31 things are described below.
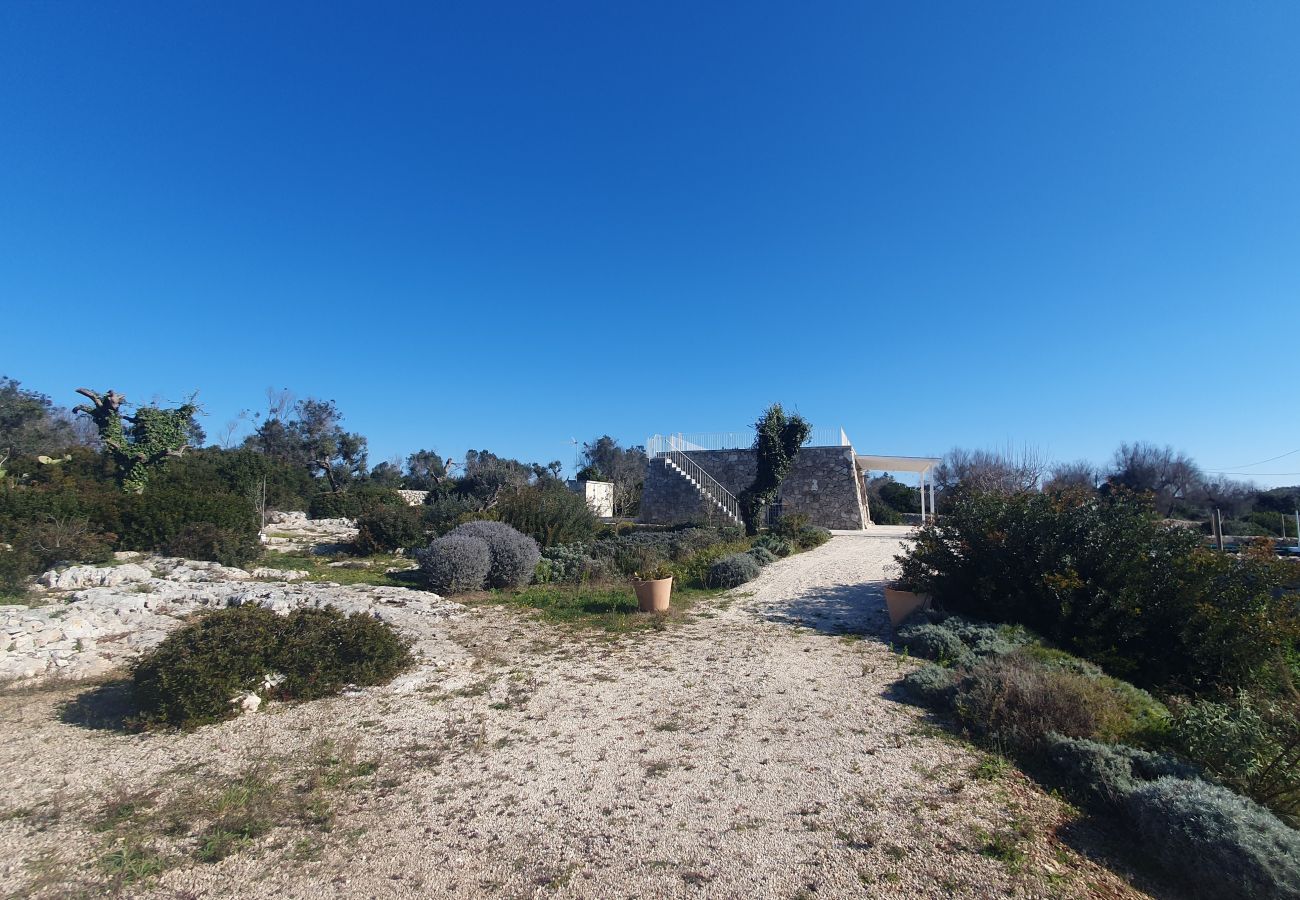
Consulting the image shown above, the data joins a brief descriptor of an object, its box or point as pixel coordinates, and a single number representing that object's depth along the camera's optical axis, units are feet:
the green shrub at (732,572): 35.42
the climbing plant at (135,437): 48.44
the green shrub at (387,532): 47.09
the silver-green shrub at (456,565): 33.42
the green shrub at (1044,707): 13.62
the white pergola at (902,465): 89.71
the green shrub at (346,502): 77.53
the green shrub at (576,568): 36.52
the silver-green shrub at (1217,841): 8.51
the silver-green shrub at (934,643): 20.25
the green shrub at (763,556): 40.88
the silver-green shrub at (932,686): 16.34
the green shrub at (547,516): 46.47
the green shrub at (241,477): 59.33
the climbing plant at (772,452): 63.87
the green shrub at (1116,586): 18.56
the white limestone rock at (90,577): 28.30
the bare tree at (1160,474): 102.72
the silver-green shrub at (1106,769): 11.12
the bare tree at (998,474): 69.39
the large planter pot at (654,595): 28.22
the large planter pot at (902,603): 25.00
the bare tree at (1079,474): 101.12
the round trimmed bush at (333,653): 16.58
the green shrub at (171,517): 39.07
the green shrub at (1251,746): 11.14
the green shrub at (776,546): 45.46
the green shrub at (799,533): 51.96
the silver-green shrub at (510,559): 35.55
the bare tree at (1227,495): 105.60
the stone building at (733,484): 78.48
